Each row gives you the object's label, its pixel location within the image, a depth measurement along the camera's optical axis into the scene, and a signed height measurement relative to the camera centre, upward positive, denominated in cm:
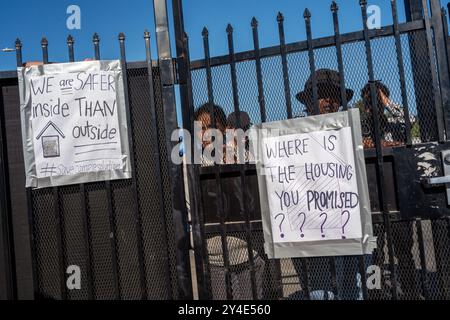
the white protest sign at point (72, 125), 357 +54
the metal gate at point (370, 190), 315 -14
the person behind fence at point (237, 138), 346 +32
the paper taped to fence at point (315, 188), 324 -10
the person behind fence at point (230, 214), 349 -23
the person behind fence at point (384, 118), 323 +33
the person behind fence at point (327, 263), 333 -65
